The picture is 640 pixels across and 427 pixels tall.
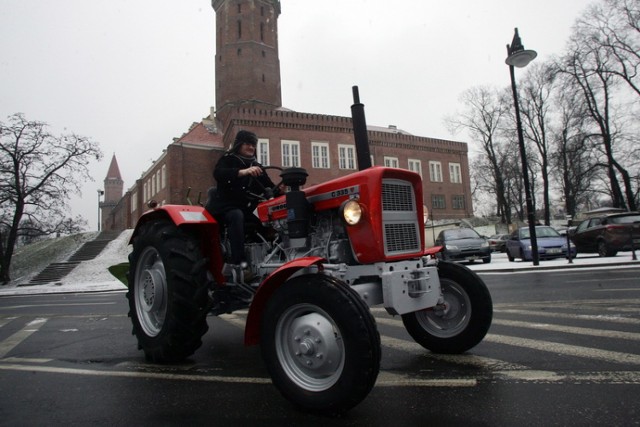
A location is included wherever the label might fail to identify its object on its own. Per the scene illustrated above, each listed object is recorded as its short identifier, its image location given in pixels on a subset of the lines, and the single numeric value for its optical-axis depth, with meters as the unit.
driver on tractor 4.06
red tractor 2.60
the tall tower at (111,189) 115.06
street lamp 14.29
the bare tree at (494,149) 44.31
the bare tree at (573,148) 31.42
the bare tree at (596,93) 29.45
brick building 44.25
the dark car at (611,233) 15.45
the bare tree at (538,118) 41.50
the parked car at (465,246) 16.77
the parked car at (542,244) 16.34
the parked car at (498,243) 30.98
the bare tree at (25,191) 26.88
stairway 26.78
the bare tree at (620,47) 27.86
